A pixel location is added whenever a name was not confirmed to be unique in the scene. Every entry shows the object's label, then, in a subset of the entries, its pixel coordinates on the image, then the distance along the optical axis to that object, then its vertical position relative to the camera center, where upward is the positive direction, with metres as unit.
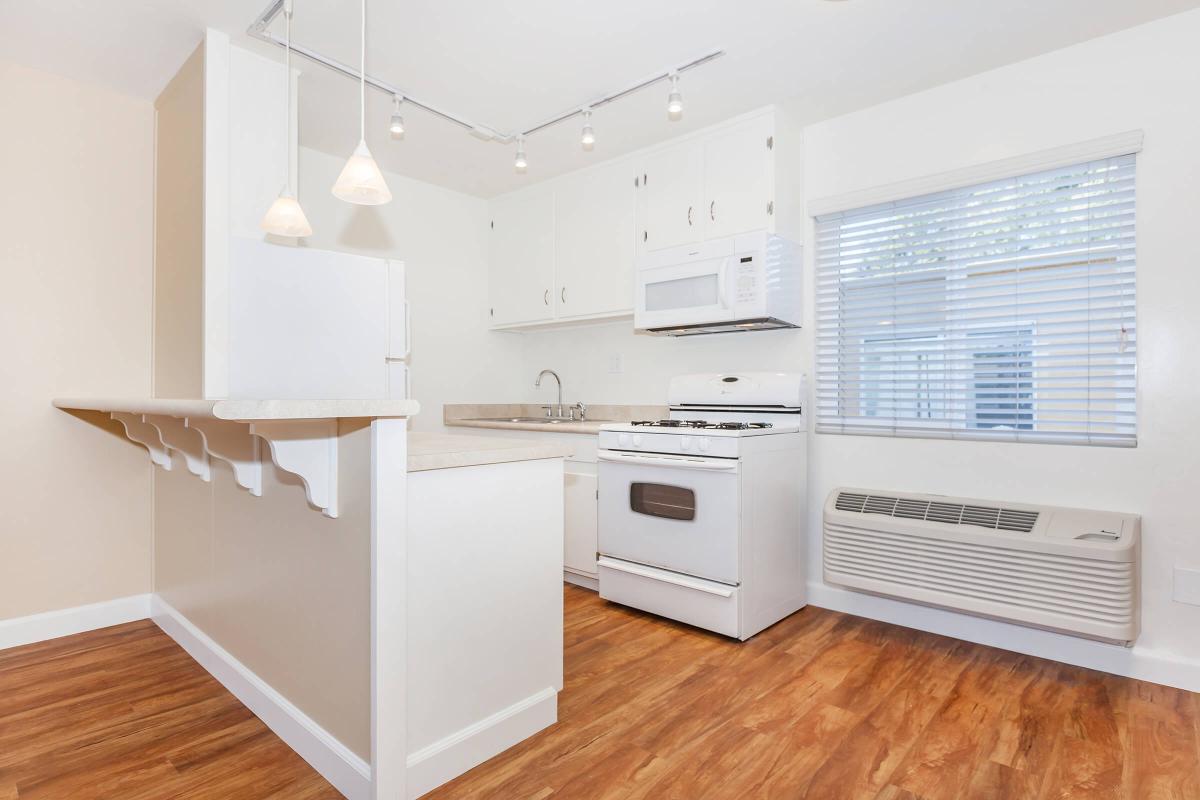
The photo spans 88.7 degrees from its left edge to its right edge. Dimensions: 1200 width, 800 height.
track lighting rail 2.20 +1.34
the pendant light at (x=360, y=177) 1.83 +0.65
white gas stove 2.54 -0.51
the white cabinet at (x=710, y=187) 2.92 +1.06
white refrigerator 2.26 +0.27
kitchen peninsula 1.43 -0.52
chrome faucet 4.25 +0.06
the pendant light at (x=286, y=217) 2.08 +0.61
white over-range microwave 2.83 +0.53
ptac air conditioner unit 2.15 -0.63
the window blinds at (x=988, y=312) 2.33 +0.36
